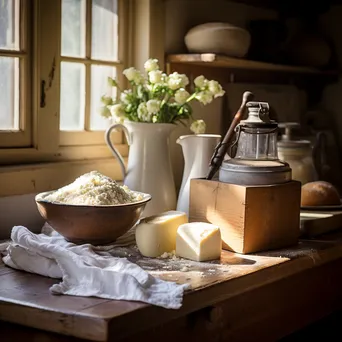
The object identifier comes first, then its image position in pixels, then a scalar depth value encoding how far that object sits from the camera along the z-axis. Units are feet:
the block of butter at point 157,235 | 5.63
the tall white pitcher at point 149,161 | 6.68
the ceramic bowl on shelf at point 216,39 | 7.56
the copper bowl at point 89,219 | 5.49
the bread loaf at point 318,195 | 6.98
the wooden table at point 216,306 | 4.47
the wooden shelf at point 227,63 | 7.39
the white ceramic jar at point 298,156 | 7.40
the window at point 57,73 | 6.54
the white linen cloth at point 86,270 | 4.72
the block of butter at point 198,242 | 5.58
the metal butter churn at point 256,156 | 5.95
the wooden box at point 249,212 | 5.84
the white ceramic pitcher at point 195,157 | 6.67
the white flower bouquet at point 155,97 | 6.69
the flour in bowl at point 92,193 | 5.58
